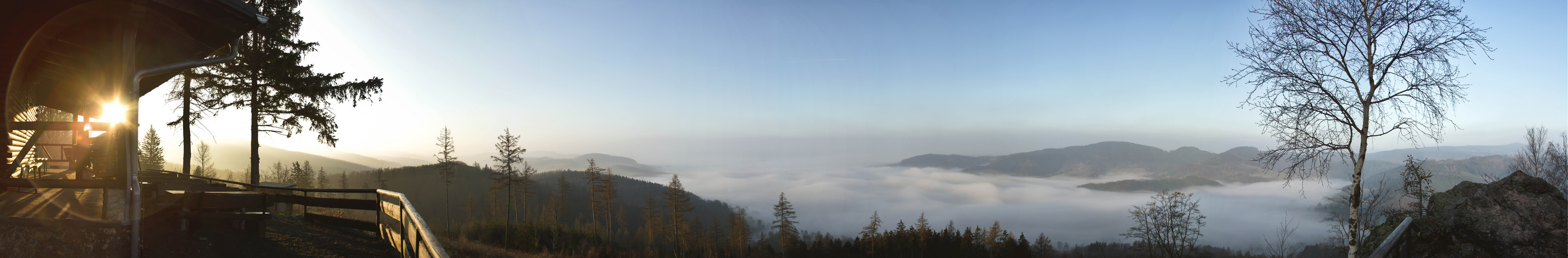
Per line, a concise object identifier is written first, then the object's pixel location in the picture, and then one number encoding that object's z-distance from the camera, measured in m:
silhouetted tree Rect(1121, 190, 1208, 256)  38.94
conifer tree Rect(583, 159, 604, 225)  42.38
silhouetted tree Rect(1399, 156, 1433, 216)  23.16
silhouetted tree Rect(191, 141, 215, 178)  42.69
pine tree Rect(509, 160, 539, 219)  40.16
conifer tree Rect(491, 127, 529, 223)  33.06
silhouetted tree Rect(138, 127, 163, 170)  34.27
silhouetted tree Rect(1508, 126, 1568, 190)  32.97
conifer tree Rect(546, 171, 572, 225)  49.48
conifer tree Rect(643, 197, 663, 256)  56.91
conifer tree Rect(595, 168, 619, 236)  45.00
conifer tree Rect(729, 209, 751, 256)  61.53
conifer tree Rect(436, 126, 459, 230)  33.16
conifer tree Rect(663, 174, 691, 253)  48.69
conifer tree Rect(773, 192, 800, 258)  53.78
